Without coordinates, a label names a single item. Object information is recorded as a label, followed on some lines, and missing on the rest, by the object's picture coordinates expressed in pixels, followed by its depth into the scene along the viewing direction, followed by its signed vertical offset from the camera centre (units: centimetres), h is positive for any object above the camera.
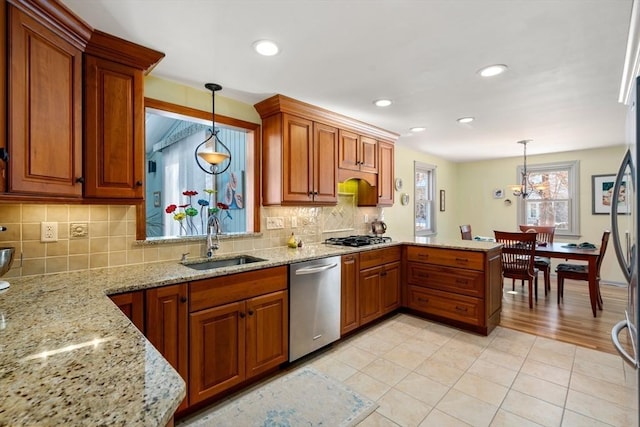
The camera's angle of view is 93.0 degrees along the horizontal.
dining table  359 -54
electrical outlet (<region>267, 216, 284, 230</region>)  306 -9
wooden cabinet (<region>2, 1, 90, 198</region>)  135 +56
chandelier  528 +45
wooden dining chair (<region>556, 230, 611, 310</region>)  372 -76
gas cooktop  328 -31
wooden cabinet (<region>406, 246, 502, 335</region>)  304 -78
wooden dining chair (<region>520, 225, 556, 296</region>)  425 -45
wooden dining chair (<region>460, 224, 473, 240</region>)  508 -33
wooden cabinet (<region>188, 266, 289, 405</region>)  190 -80
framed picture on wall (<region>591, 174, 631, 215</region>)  507 +32
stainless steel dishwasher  243 -78
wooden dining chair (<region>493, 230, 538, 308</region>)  376 -56
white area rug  182 -125
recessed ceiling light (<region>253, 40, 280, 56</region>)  189 +106
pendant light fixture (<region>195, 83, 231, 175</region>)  233 +63
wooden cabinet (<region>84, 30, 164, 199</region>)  177 +60
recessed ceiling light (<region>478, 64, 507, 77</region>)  220 +106
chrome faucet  249 -17
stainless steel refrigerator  123 -9
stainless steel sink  246 -42
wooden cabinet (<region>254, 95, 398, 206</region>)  285 +63
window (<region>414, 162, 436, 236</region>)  570 +26
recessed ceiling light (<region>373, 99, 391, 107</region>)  291 +108
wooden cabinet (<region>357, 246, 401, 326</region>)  311 -76
